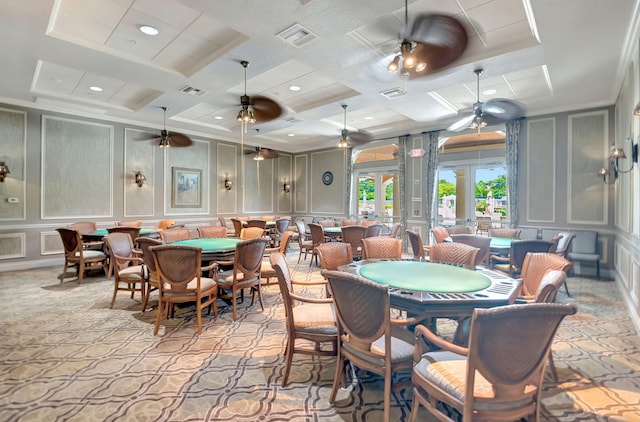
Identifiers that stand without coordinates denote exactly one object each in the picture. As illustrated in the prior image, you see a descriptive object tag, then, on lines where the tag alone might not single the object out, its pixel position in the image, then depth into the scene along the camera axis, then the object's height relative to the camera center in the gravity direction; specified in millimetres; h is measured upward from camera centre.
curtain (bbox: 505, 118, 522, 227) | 6703 +934
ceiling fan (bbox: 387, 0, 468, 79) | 3386 +2080
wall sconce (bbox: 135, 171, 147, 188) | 7758 +773
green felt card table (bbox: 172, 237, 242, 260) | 3723 -485
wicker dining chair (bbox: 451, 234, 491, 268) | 4117 -446
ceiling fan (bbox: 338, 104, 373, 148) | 6104 +1444
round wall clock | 10500 +1094
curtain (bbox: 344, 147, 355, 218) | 9915 +1127
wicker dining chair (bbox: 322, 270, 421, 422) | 1707 -671
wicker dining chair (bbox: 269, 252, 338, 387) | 2221 -836
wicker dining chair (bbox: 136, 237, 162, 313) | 3361 -518
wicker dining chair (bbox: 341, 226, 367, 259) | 5734 -484
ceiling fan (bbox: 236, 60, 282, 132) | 4488 +1872
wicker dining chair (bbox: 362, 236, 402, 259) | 3686 -453
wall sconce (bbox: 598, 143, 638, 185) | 3734 +707
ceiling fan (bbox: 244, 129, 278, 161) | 7809 +1465
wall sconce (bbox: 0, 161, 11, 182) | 5937 +749
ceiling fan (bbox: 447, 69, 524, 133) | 4773 +1782
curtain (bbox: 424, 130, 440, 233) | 7926 +997
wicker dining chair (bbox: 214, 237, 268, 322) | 3570 -694
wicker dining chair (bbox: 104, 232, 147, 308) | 3936 -661
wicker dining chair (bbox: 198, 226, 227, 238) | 5387 -391
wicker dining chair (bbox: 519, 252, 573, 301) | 2500 -488
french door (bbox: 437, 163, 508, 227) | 7332 +408
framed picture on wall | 8539 +622
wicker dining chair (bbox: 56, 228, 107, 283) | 5164 -775
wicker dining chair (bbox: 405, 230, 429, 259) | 4930 -578
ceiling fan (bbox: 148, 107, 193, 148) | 6912 +1678
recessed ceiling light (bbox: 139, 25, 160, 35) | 3738 +2188
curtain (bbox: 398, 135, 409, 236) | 8500 +849
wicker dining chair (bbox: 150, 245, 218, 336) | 3100 -658
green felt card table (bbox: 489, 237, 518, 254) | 4453 -518
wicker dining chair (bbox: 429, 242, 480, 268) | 3234 -471
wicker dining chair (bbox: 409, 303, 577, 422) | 1295 -675
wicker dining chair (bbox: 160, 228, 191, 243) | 4727 -391
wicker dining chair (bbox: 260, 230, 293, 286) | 4117 -779
